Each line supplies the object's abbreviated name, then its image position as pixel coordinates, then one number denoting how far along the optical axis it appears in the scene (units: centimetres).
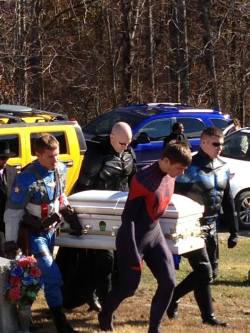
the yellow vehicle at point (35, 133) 1281
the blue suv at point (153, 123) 1630
